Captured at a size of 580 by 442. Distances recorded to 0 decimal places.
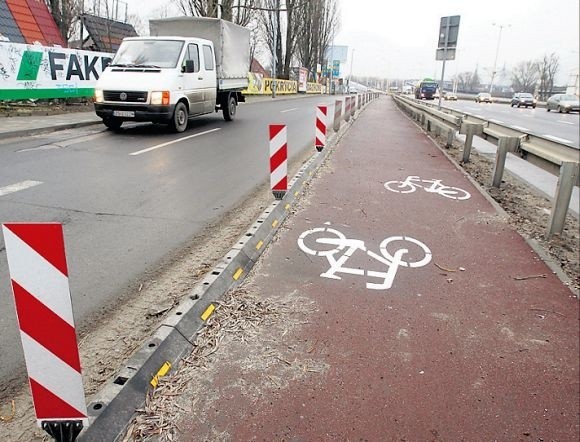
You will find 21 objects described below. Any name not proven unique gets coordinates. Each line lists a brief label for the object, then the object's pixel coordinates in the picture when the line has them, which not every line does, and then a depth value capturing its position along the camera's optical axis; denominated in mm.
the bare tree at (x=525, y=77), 88188
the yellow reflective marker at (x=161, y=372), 2472
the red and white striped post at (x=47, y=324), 1717
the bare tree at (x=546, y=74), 71438
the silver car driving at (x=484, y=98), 57500
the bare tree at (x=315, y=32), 52656
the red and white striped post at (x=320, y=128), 9267
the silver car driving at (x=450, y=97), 62281
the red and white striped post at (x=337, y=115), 14116
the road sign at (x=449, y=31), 18875
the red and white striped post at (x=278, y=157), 5844
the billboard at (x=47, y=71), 12617
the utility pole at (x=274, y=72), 36425
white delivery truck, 10992
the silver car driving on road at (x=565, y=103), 35938
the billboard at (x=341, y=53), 92650
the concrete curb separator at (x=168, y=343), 2145
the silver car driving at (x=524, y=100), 45375
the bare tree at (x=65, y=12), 26264
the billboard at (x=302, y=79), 53106
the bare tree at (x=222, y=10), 26828
